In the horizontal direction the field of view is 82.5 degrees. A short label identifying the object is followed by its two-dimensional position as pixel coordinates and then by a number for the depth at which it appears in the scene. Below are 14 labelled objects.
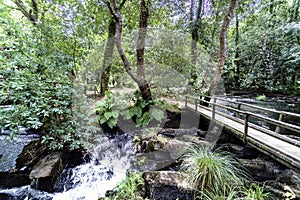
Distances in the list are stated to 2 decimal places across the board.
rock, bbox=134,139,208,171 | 3.89
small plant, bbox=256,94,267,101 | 11.63
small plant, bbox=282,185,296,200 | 2.43
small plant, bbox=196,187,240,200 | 2.49
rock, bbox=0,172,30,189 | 3.44
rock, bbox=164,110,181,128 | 6.43
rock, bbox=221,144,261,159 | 3.68
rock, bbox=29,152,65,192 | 3.36
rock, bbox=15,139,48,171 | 3.79
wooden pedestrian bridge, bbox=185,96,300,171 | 2.74
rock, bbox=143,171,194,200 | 2.70
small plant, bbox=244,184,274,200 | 2.46
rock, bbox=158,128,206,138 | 5.29
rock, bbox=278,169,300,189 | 2.66
